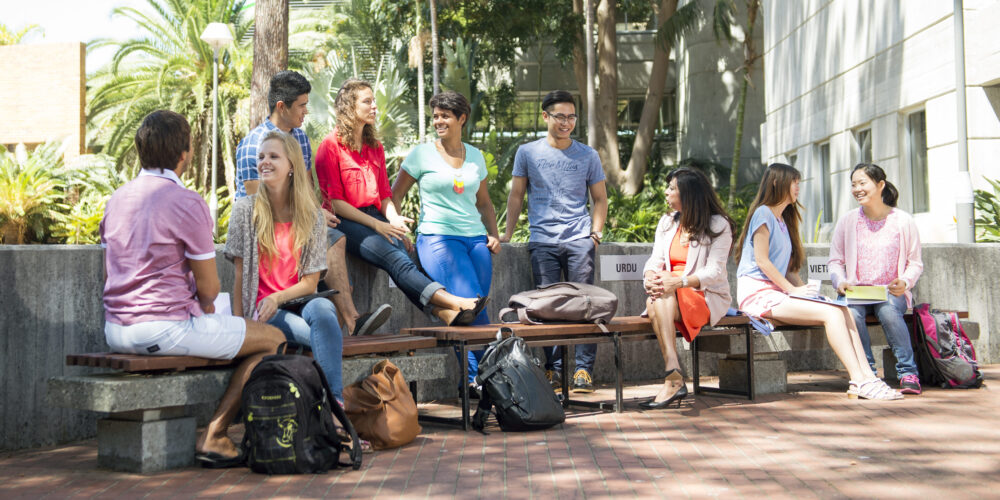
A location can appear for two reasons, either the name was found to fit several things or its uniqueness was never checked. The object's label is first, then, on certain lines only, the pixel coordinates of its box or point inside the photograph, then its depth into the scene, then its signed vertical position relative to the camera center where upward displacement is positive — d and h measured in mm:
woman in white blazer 7102 +20
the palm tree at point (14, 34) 59500 +15408
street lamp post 21844 +5500
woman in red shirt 6645 +514
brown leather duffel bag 5543 -778
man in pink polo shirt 4848 +50
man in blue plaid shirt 6208 +755
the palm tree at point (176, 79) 37094 +7945
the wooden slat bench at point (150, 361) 4742 -420
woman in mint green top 7086 +499
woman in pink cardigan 7895 +134
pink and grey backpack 7812 -689
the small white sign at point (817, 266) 9250 +30
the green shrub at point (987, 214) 11750 +657
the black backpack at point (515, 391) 6016 -737
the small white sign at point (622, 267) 8641 +45
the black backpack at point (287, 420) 4855 -722
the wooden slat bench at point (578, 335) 6316 -446
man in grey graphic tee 7707 +545
